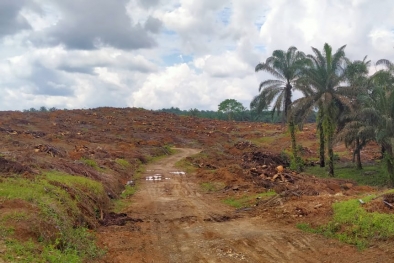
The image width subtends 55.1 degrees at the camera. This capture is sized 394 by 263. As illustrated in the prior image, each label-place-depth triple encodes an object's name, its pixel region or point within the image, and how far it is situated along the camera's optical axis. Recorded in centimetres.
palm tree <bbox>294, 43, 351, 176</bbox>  2616
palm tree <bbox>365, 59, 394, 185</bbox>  2075
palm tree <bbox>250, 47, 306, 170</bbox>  2888
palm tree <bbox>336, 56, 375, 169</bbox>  2285
